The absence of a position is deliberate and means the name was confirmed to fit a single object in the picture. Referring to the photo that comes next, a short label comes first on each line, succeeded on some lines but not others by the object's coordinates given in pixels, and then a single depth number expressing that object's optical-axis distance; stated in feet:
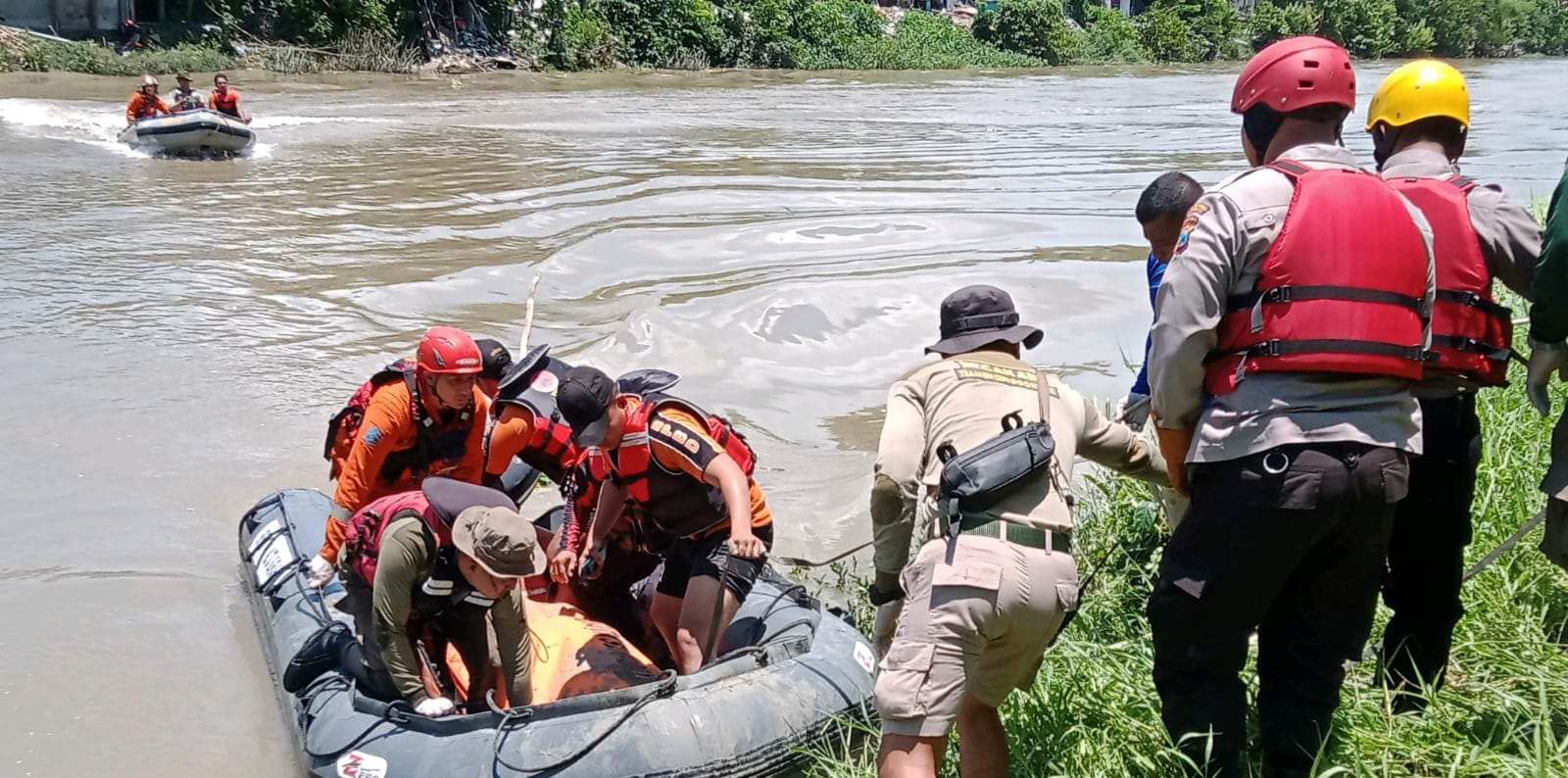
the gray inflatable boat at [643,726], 12.81
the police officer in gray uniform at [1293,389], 8.38
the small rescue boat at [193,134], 56.59
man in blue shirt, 13.20
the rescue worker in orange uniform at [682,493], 13.67
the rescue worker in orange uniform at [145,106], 58.75
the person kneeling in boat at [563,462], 15.66
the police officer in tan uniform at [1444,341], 10.08
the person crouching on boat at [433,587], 12.05
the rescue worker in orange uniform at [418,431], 15.35
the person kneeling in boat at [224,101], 58.90
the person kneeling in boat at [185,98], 58.08
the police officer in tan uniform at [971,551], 8.77
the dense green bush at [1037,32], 147.13
